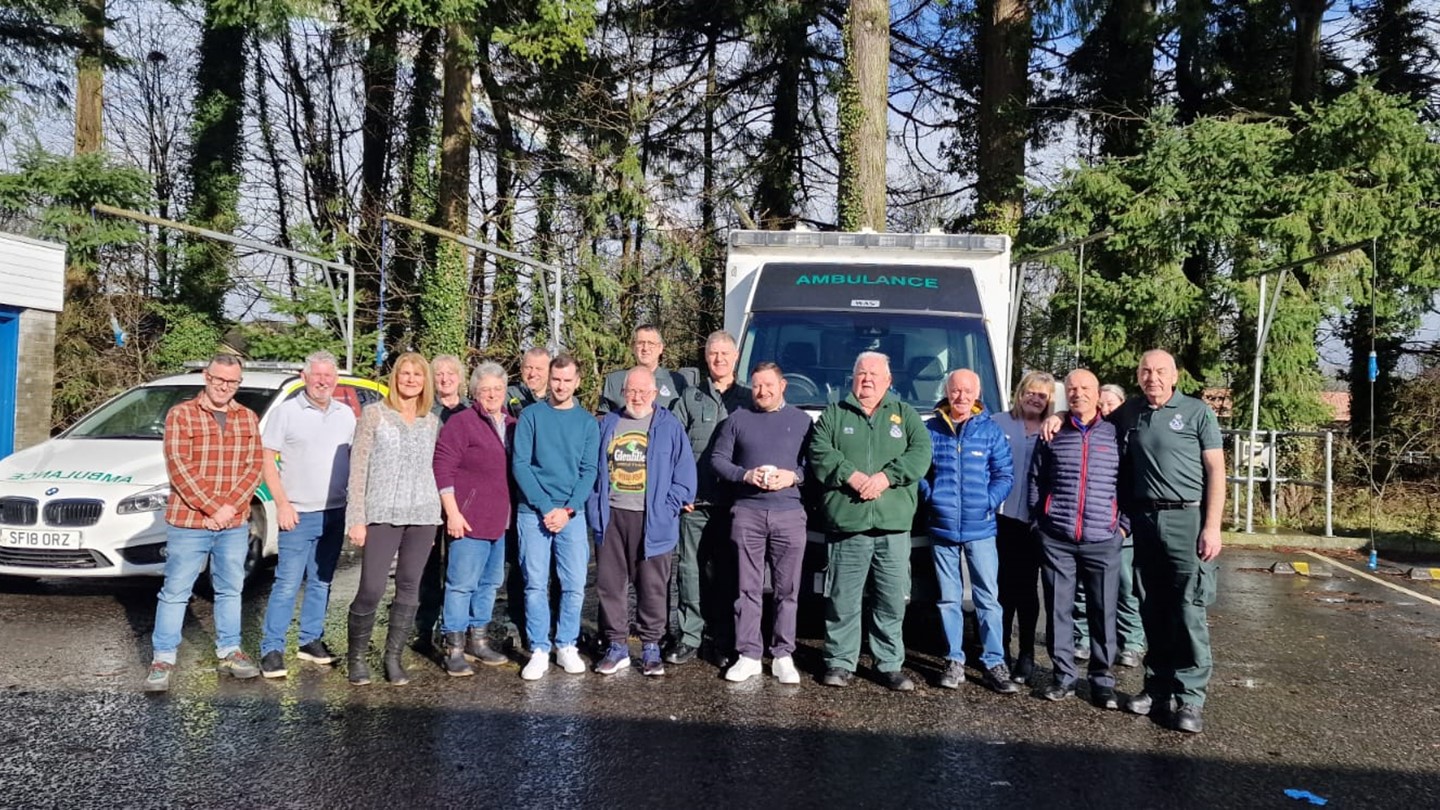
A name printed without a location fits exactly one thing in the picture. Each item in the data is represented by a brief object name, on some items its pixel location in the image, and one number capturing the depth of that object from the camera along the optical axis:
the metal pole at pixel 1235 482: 14.90
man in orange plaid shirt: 5.89
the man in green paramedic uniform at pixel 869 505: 6.05
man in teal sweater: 6.20
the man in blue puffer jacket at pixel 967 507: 6.20
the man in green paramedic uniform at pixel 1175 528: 5.57
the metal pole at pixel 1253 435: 14.24
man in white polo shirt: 6.17
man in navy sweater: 6.17
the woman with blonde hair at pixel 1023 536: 6.30
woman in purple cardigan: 6.15
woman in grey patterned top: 5.97
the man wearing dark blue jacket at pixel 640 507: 6.31
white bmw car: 7.74
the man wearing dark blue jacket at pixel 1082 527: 5.96
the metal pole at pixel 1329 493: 14.09
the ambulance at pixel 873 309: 7.70
